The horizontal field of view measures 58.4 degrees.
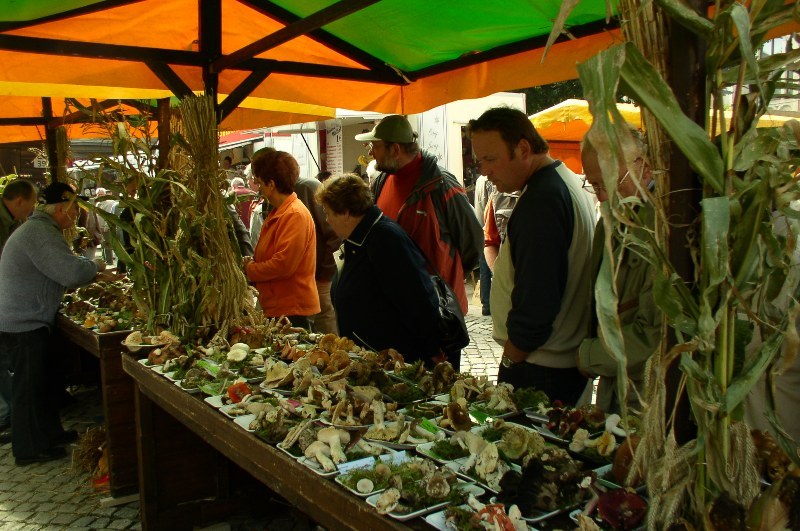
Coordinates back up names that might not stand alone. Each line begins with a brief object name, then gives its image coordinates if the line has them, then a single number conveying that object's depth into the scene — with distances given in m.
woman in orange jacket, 4.12
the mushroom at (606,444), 1.69
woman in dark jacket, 3.09
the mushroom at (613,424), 1.80
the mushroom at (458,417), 1.97
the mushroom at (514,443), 1.71
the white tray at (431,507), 1.45
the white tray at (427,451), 1.79
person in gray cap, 3.86
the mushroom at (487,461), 1.64
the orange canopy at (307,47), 3.32
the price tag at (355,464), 1.77
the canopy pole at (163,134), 3.69
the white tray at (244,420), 2.20
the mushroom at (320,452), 1.80
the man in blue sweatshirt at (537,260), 2.48
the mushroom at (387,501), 1.48
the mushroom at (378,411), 2.03
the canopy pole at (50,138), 6.63
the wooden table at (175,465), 2.96
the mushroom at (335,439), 1.82
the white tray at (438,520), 1.41
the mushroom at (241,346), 3.03
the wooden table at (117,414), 3.75
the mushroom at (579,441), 1.75
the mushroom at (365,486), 1.60
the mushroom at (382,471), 1.65
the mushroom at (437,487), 1.52
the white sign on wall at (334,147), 11.67
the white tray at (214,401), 2.43
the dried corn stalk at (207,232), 3.40
